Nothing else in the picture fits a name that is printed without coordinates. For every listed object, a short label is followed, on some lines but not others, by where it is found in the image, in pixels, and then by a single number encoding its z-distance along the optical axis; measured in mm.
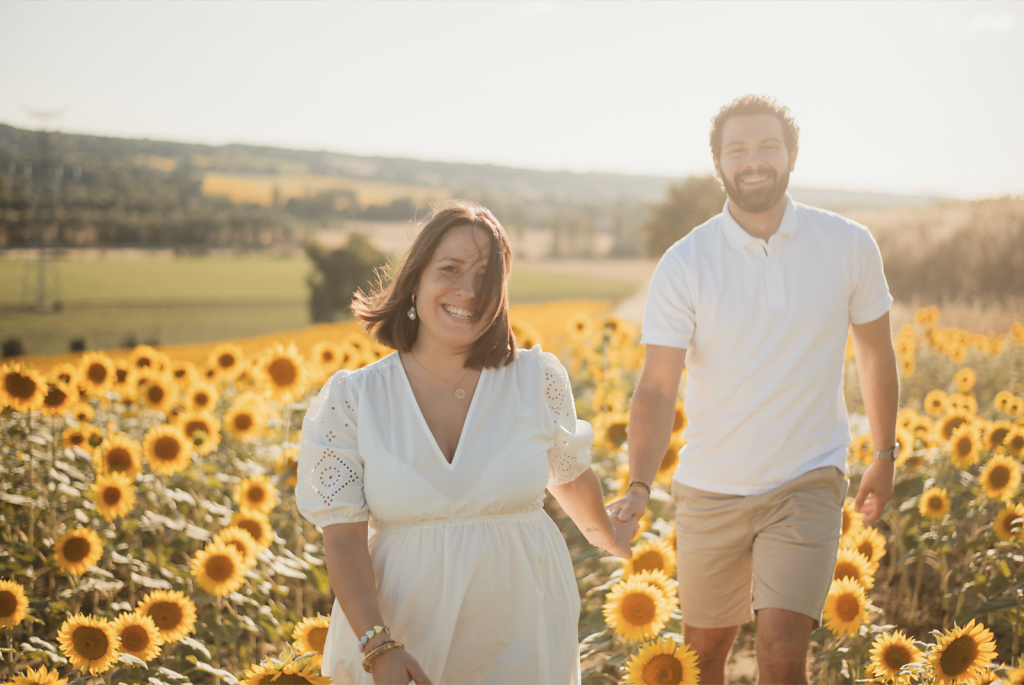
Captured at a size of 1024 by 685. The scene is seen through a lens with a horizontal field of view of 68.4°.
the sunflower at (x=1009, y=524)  3055
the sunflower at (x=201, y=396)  4762
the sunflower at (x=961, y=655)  2080
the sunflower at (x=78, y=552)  3096
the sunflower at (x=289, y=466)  3916
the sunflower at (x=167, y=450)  3902
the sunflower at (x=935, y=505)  3482
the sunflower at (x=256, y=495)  3607
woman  1901
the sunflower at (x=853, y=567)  2893
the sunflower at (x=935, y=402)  4945
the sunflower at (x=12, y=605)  2654
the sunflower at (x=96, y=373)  4551
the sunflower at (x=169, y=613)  2680
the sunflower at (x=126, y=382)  4715
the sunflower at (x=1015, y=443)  3664
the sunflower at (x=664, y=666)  2139
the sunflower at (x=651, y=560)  2945
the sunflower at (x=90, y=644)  2408
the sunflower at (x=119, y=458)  3830
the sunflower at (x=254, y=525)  3341
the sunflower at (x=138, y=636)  2516
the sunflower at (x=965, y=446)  3791
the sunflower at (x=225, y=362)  5215
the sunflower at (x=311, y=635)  2508
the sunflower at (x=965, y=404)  4566
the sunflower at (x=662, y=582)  2605
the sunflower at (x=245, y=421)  4461
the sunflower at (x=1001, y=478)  3396
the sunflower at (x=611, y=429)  4363
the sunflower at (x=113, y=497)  3537
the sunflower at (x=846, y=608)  2639
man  2678
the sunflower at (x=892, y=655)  2328
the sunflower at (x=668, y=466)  3912
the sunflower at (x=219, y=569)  2982
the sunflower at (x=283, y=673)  1695
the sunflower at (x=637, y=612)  2492
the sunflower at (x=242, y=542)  3104
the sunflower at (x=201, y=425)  4219
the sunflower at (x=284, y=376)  4676
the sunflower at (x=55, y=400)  4082
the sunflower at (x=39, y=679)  2105
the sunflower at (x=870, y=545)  3078
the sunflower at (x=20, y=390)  3932
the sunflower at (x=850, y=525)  3133
